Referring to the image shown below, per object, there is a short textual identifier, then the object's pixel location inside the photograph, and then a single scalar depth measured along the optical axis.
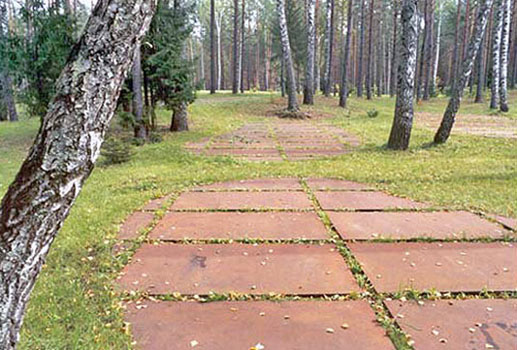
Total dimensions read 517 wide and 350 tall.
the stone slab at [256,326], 1.93
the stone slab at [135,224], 3.36
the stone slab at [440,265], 2.50
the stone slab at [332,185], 4.89
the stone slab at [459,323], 1.92
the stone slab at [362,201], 4.13
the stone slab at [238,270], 2.47
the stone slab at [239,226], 3.32
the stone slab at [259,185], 4.91
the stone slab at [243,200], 4.14
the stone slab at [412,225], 3.31
